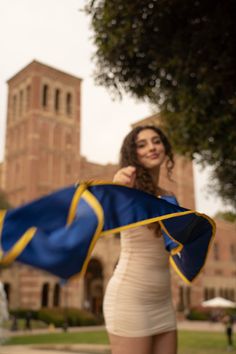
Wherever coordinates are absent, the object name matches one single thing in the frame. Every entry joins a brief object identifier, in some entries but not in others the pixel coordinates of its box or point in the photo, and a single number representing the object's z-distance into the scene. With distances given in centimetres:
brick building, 3653
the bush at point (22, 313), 3086
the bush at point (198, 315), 3828
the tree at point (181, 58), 780
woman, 200
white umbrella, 3137
